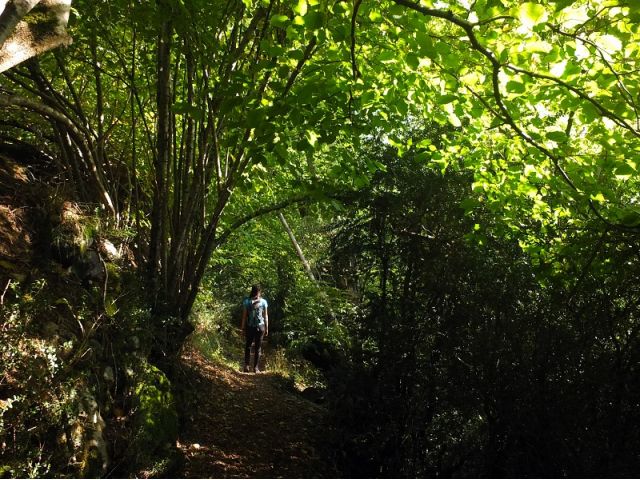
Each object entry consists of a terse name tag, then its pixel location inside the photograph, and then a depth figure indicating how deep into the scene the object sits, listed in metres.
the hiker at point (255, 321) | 8.63
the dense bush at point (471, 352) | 3.56
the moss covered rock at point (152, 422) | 3.66
